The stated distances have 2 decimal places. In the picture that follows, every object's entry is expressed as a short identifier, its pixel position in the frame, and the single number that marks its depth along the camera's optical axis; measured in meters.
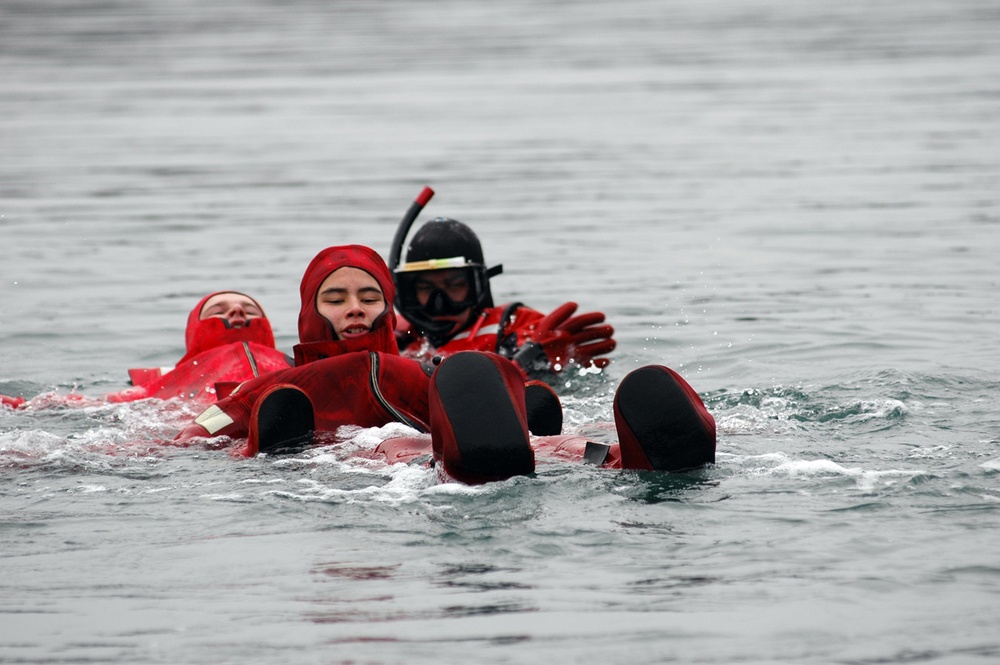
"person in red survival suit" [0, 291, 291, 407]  16.12
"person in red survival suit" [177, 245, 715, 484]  10.66
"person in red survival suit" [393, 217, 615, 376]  18.02
